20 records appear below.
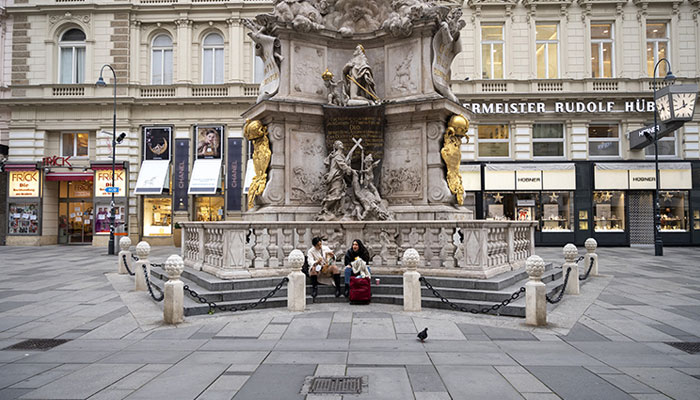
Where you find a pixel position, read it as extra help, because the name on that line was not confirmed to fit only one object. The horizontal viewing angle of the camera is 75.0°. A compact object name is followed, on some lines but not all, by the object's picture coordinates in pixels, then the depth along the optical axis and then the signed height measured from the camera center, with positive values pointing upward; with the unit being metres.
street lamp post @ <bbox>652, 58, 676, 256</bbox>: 22.34 -0.45
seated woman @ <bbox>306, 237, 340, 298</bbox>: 9.81 -1.21
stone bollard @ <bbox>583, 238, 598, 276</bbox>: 14.56 -1.54
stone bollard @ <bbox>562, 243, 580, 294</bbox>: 10.91 -1.47
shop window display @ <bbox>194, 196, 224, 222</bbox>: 31.09 +0.16
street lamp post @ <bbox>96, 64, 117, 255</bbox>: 23.70 -0.97
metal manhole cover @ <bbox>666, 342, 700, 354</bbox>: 6.74 -2.11
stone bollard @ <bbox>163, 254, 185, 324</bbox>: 8.22 -1.60
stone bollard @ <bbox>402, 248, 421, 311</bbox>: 8.96 -1.49
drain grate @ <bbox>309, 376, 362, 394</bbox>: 5.08 -2.03
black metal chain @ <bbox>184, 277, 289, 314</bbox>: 8.91 -1.90
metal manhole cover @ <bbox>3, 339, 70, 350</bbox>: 6.96 -2.13
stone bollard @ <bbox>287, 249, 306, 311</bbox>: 8.98 -1.58
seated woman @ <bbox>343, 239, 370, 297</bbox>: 9.84 -1.04
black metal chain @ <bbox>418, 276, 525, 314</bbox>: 8.67 -1.88
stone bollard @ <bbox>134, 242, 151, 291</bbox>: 11.97 -1.53
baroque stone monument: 12.12 +2.39
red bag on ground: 9.57 -1.71
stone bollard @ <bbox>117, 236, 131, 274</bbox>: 15.40 -1.71
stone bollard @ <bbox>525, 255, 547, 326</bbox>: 8.01 -1.59
